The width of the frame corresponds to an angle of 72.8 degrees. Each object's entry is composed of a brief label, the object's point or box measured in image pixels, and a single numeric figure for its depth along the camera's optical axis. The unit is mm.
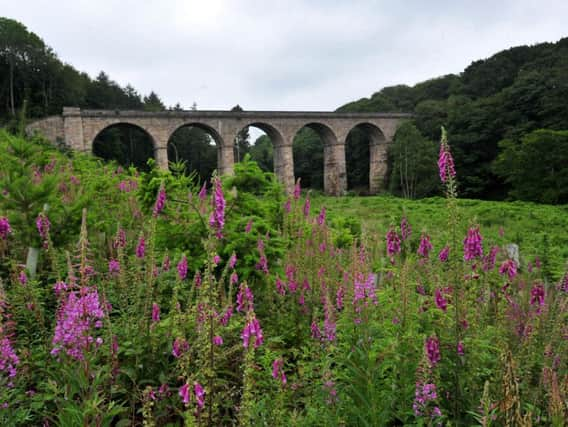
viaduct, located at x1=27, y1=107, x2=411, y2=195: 26284
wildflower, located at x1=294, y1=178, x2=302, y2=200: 4662
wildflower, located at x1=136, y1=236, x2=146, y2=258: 2716
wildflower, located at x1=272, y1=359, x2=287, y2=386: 1690
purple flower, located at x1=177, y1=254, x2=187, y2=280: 2239
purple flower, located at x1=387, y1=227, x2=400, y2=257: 2525
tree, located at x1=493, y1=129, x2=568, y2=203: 23922
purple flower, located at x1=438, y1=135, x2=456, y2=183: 1958
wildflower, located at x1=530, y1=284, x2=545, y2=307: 2533
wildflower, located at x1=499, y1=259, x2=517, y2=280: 2453
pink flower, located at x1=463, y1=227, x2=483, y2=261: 2088
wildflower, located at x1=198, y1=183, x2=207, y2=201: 4605
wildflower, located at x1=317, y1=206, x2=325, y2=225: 4430
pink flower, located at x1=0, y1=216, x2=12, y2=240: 2799
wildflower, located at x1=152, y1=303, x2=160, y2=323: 2271
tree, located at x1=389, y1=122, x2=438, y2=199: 32594
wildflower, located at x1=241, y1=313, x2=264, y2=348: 1450
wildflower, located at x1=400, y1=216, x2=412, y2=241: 2753
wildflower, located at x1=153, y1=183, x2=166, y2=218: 2396
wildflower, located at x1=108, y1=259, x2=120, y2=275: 2787
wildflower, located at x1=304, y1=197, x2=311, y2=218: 4828
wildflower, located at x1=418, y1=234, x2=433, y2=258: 2594
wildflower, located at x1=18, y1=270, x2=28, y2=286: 2110
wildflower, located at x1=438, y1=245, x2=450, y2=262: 2670
